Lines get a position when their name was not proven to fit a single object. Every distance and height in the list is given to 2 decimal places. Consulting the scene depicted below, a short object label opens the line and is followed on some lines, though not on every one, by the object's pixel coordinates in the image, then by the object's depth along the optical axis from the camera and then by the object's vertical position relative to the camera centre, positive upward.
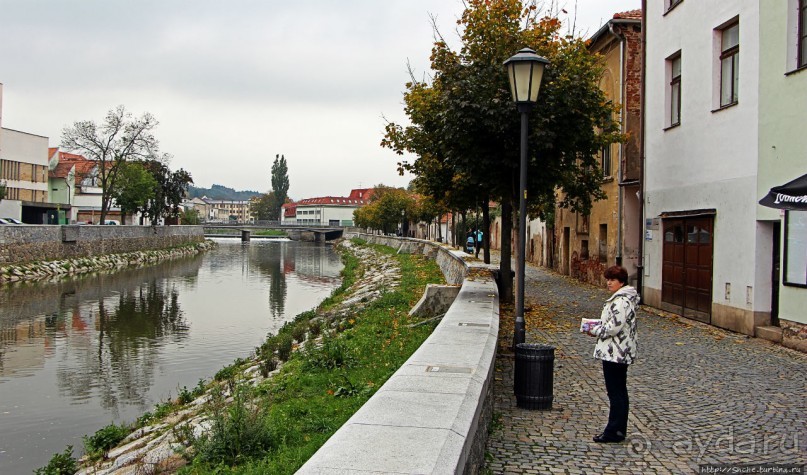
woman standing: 5.99 -1.03
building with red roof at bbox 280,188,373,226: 158.75 +4.97
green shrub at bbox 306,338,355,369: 9.78 -1.88
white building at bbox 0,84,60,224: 64.69 +5.03
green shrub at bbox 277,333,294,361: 13.70 -2.52
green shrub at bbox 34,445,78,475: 8.65 -3.12
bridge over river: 108.12 -0.25
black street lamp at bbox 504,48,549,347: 8.76 +1.88
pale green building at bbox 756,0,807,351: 10.74 +1.56
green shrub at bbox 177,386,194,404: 11.66 -2.93
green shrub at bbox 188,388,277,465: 6.06 -1.92
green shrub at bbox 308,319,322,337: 16.49 -2.48
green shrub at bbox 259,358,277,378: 12.16 -2.56
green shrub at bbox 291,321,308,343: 16.39 -2.59
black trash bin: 6.99 -1.48
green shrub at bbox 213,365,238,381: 13.18 -2.89
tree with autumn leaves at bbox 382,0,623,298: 12.84 +2.39
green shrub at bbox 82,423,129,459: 9.43 -3.09
